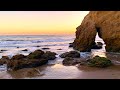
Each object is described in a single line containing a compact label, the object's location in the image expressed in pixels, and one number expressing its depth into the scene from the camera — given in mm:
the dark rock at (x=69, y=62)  5641
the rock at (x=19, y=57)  5876
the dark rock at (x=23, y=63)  5046
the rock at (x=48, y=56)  6530
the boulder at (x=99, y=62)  5248
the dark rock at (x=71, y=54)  7043
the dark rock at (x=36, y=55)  6196
